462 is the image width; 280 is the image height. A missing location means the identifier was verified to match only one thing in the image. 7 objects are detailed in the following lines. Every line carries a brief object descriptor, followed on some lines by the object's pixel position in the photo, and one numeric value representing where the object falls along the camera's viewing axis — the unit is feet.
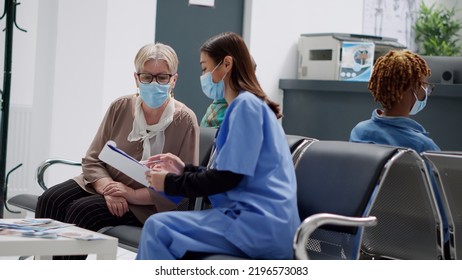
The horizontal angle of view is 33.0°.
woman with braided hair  9.55
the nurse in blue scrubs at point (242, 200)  7.58
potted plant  24.12
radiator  16.80
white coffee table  7.63
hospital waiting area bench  8.17
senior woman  10.19
